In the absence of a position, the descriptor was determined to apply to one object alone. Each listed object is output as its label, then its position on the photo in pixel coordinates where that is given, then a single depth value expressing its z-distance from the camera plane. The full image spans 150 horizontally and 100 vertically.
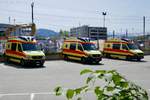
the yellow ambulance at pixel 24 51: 15.83
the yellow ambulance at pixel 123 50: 20.74
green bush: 1.30
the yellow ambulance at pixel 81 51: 18.03
